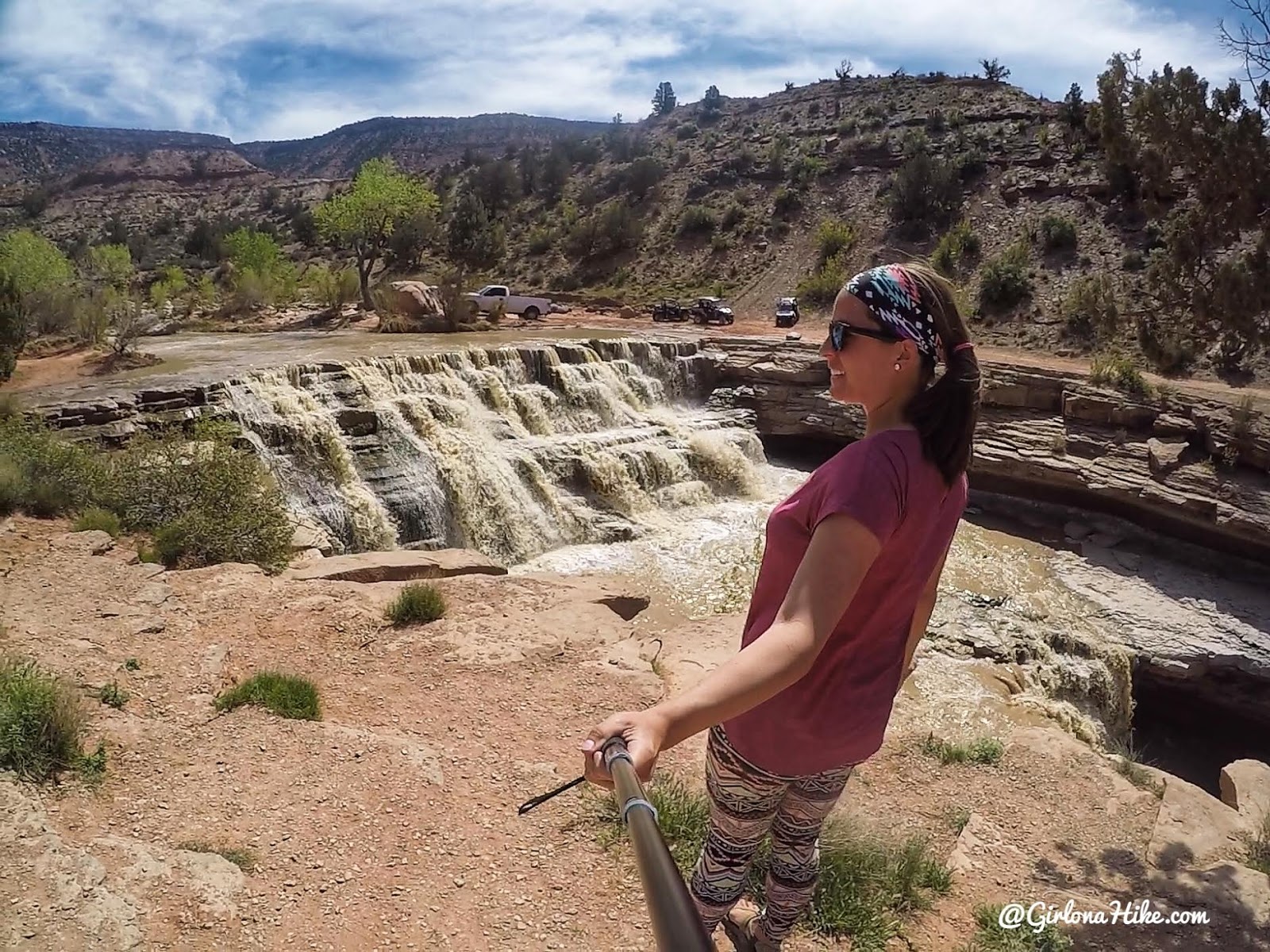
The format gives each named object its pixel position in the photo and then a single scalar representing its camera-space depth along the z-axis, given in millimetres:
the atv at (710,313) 25416
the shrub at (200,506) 7641
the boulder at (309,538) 8844
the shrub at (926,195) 31141
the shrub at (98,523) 7727
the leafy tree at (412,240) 36500
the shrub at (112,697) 4629
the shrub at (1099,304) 7172
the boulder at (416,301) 21891
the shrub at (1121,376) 14438
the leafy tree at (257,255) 27734
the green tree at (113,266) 25109
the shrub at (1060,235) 26359
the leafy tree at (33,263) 19078
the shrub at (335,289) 23750
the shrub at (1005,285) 24484
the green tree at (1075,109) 31875
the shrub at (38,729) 3704
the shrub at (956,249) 28038
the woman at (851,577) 1331
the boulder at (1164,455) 12969
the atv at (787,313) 25347
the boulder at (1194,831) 4203
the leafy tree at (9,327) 12680
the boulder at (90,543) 7219
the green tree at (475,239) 37656
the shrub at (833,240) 31250
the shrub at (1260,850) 4137
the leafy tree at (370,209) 24609
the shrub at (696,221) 35406
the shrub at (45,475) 7992
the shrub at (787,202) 35219
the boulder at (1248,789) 5109
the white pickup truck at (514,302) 24234
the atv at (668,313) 25703
